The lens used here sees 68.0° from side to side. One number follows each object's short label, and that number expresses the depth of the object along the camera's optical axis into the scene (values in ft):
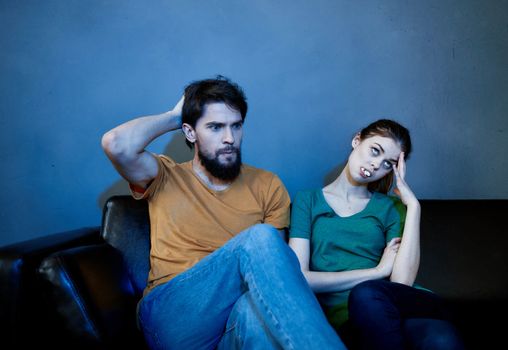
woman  3.72
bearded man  2.96
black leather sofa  3.33
